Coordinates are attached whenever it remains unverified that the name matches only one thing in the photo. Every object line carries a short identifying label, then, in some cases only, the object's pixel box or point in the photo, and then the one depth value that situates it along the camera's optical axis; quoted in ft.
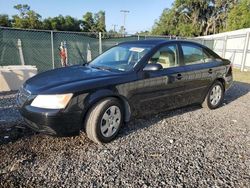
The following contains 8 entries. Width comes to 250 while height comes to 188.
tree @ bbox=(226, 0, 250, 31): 93.90
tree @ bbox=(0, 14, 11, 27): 120.83
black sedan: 10.41
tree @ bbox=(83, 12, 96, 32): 181.47
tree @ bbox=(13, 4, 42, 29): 125.08
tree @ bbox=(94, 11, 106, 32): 182.91
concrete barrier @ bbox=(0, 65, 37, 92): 21.94
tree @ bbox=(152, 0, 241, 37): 136.46
